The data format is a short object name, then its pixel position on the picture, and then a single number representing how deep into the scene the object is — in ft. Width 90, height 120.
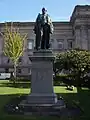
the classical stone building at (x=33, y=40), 259.39
